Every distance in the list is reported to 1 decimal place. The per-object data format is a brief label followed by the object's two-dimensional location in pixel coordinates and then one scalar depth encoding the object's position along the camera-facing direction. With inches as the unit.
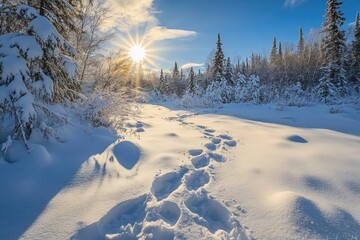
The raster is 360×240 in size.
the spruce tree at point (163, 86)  2107.9
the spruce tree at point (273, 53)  2081.0
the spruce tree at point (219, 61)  1302.3
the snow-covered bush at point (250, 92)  727.7
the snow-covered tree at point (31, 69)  143.6
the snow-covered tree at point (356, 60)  1101.7
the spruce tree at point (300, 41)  2152.7
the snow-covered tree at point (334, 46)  896.4
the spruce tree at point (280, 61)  1662.2
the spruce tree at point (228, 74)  1360.2
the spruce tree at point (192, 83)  1652.3
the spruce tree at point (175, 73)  2308.2
